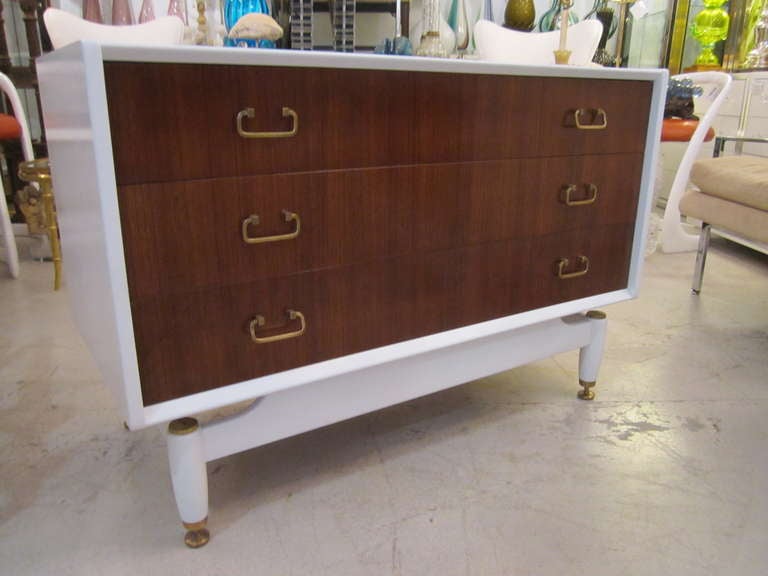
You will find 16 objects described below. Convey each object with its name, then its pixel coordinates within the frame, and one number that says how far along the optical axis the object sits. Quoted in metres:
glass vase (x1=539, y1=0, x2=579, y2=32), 2.66
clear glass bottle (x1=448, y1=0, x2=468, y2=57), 2.13
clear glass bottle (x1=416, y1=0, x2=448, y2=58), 1.20
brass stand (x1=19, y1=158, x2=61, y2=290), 1.98
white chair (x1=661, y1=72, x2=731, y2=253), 2.40
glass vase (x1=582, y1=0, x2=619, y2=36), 2.96
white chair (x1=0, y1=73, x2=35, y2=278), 2.14
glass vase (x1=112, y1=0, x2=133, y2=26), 2.34
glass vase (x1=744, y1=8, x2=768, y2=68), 3.10
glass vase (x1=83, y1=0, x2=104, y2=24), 2.34
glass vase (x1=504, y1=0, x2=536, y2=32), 2.55
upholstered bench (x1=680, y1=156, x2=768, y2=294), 1.70
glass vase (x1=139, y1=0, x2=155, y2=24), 2.35
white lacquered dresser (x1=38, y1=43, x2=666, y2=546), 0.75
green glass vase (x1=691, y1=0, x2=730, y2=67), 3.30
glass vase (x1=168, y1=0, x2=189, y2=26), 2.33
